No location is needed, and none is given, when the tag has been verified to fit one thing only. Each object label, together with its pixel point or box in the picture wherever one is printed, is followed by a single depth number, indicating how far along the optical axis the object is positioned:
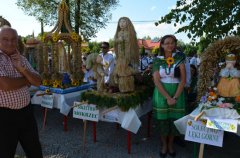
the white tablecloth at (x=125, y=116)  2.79
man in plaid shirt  1.76
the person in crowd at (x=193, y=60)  7.11
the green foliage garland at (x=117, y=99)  2.78
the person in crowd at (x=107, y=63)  3.08
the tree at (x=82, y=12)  10.34
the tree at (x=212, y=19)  3.71
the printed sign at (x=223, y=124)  2.11
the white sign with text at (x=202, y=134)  2.19
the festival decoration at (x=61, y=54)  3.71
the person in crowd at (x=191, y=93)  2.95
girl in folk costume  2.61
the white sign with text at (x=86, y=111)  2.95
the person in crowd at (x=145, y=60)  7.56
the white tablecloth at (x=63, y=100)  3.38
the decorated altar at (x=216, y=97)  2.21
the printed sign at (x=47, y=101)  3.47
